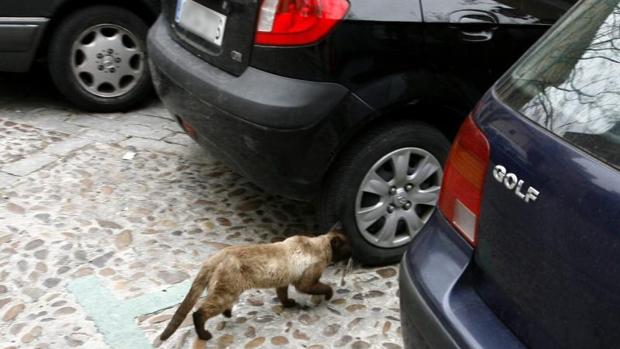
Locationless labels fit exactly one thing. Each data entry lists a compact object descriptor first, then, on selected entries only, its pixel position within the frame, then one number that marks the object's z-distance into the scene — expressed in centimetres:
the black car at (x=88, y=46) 519
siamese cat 305
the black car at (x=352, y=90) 329
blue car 178
